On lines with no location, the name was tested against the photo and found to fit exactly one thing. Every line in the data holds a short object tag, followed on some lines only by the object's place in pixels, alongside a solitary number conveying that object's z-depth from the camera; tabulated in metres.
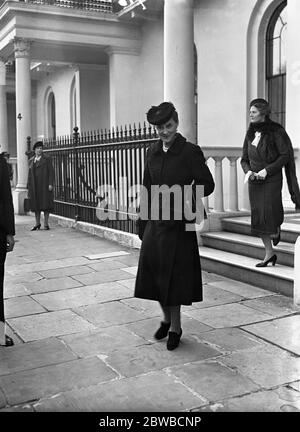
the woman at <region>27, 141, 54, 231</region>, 10.87
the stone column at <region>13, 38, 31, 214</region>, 13.98
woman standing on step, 5.63
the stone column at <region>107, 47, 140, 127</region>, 15.06
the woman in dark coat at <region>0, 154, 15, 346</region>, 4.05
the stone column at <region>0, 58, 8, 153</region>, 16.20
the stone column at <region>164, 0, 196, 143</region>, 7.37
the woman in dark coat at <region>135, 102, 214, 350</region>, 3.93
